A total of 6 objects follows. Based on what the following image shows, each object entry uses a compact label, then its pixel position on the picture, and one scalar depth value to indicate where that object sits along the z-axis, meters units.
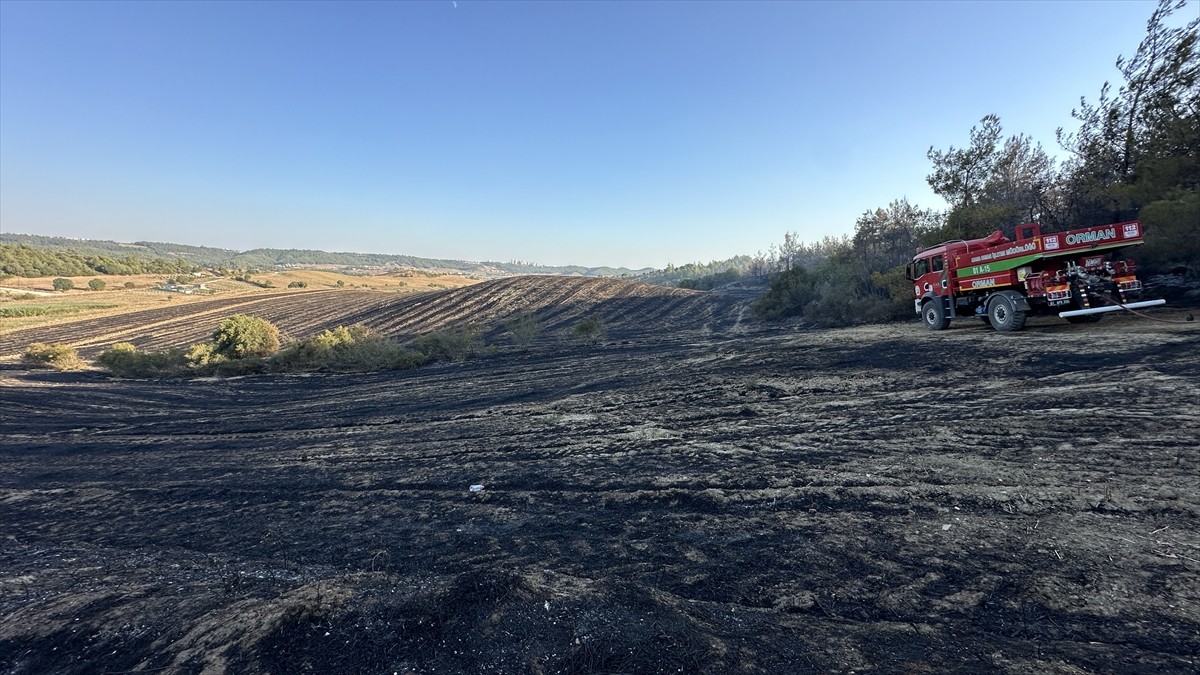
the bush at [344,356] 19.20
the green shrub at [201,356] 20.23
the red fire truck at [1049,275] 10.26
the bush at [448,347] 20.53
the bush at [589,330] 23.02
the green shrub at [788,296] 27.80
